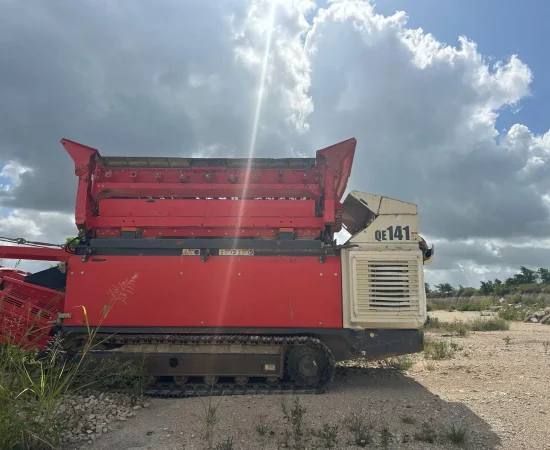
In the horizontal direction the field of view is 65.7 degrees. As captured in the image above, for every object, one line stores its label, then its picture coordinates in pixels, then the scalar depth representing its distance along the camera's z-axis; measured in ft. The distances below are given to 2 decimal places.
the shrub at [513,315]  70.97
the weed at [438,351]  33.76
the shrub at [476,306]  100.63
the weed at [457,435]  15.66
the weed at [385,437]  15.17
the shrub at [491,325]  56.65
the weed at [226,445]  14.52
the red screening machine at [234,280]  21.75
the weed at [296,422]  15.23
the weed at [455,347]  37.05
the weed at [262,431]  15.46
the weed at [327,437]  15.10
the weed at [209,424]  15.43
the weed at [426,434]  15.84
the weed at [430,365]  28.83
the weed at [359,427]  15.51
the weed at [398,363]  28.12
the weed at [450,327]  51.29
